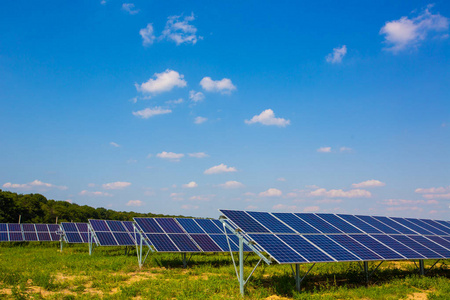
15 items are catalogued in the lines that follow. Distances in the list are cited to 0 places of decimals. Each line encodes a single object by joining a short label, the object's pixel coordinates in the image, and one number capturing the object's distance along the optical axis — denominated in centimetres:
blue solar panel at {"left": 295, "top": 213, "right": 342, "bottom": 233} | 2098
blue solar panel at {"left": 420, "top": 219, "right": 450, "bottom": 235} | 2887
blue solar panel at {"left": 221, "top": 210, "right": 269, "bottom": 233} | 1770
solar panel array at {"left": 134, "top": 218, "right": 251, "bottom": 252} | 2576
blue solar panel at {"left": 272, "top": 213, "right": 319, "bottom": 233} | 2009
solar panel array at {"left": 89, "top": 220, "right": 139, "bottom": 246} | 3344
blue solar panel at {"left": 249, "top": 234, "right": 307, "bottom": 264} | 1497
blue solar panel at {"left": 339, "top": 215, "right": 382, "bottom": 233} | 2312
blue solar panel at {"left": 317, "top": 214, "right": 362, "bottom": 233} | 2194
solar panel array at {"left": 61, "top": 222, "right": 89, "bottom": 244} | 4084
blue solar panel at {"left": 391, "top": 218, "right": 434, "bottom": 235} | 2608
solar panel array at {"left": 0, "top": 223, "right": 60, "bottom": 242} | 4278
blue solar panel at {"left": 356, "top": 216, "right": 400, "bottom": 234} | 2418
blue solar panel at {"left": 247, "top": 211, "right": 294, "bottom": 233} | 1905
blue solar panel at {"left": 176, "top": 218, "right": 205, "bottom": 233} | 3004
